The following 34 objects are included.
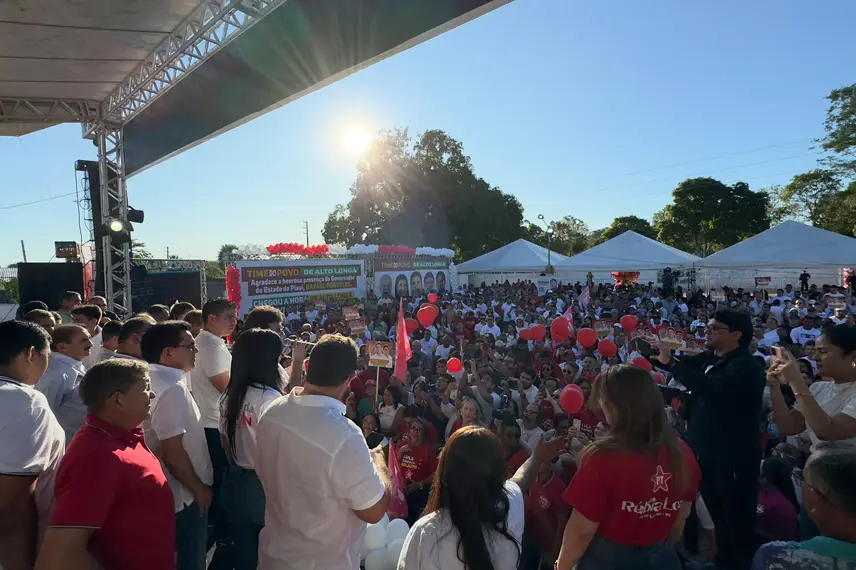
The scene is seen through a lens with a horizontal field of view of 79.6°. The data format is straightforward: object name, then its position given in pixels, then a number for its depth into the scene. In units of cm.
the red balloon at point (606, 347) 634
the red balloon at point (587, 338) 702
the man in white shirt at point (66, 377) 285
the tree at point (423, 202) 3231
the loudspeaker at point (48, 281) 1009
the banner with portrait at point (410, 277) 1900
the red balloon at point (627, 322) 728
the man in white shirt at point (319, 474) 168
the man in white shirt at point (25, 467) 178
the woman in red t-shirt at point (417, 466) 398
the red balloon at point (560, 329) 733
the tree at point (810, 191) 3786
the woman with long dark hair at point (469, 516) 166
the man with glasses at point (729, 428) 277
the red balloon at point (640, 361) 499
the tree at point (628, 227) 4773
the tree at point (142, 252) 3197
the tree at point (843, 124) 2609
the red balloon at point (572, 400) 434
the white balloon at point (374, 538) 332
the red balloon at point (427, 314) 822
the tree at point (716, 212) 3959
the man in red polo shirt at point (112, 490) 149
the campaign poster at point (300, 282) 1413
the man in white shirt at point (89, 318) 440
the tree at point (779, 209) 4084
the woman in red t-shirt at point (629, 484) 175
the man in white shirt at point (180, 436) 217
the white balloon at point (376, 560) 322
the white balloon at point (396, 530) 338
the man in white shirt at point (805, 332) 805
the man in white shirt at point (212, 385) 278
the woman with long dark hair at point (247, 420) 230
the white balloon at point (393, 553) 321
